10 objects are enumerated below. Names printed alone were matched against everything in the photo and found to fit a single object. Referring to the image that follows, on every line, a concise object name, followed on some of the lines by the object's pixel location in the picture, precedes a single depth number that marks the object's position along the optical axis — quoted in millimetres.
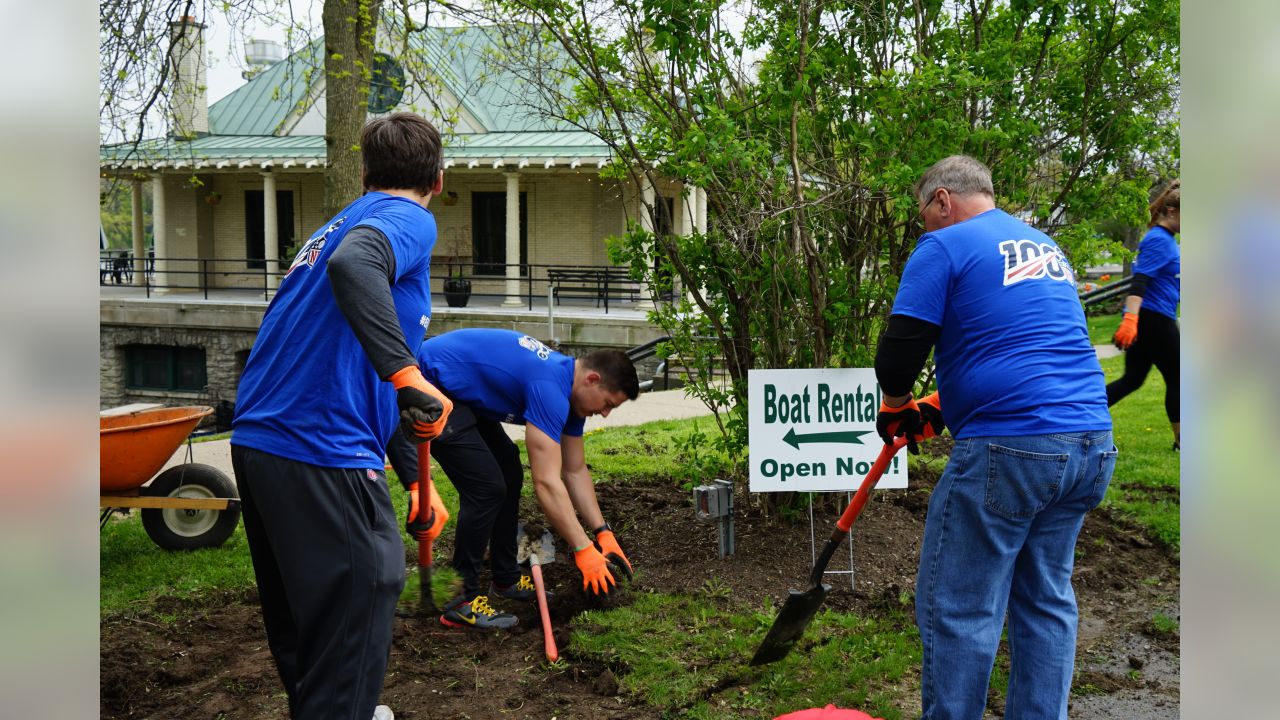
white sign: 4965
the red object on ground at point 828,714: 3334
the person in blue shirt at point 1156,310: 6719
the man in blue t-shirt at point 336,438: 2609
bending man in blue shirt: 4453
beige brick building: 21562
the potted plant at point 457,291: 21497
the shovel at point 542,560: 4328
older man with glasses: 2990
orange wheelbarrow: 5309
